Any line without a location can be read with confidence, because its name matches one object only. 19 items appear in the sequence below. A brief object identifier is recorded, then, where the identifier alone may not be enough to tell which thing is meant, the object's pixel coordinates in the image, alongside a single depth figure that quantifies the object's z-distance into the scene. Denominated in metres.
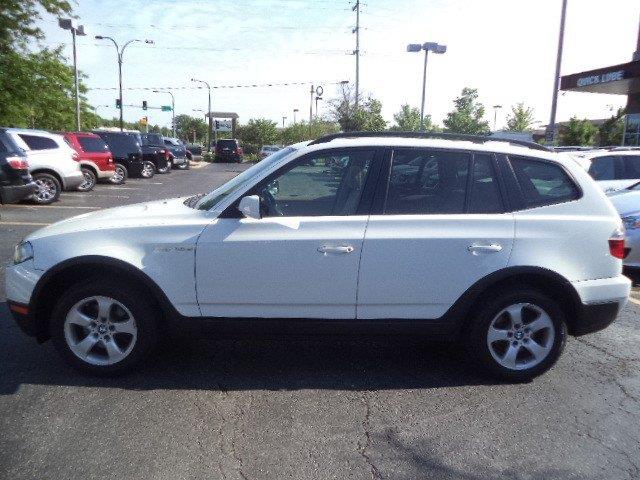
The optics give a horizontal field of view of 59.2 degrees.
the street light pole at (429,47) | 32.38
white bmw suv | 3.82
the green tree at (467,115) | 50.06
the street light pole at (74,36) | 29.16
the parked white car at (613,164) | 10.46
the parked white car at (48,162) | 13.66
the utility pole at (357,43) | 38.56
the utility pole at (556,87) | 18.84
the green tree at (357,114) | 35.91
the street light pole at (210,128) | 59.01
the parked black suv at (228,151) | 49.28
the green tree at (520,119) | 59.31
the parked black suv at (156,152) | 26.52
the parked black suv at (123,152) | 21.50
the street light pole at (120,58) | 37.42
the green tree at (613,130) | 32.22
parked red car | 17.84
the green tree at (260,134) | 72.94
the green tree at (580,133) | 35.12
